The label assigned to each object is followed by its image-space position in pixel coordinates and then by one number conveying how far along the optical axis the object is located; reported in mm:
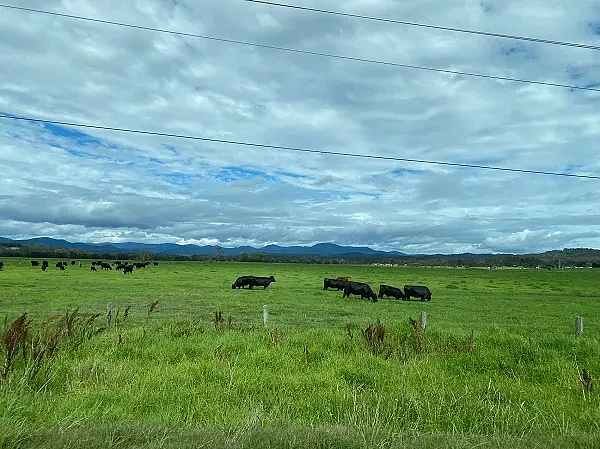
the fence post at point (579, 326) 18144
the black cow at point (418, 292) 40906
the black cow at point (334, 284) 47625
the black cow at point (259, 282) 47647
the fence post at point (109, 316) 15352
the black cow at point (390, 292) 42781
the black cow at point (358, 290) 39438
